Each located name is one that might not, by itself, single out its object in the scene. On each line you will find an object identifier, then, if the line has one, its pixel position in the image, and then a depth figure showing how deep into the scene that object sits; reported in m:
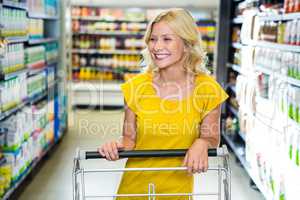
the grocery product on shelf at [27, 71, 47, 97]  4.95
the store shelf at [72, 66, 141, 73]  9.36
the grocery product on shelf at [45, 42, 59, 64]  5.98
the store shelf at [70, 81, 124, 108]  9.10
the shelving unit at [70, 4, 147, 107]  9.13
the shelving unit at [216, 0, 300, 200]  3.50
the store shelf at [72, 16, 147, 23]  9.13
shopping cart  1.69
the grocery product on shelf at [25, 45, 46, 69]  4.92
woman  1.90
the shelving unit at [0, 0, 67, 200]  4.23
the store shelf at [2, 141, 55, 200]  3.93
